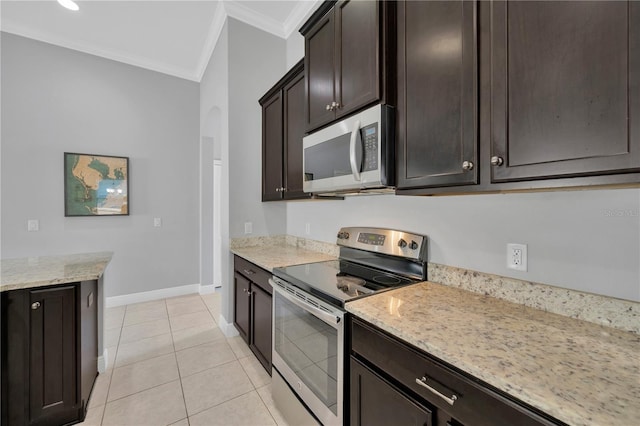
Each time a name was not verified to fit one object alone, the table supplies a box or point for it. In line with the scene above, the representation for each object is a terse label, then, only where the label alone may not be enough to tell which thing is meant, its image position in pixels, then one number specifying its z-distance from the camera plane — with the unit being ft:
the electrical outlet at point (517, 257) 3.76
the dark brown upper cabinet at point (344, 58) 4.33
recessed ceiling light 8.21
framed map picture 10.36
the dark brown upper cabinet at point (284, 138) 7.13
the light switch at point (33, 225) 9.77
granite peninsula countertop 4.85
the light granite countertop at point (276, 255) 6.62
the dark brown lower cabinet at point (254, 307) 6.48
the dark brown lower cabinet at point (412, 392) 2.27
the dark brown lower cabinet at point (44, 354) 4.76
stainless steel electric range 4.13
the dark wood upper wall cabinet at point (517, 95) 2.32
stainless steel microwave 4.25
